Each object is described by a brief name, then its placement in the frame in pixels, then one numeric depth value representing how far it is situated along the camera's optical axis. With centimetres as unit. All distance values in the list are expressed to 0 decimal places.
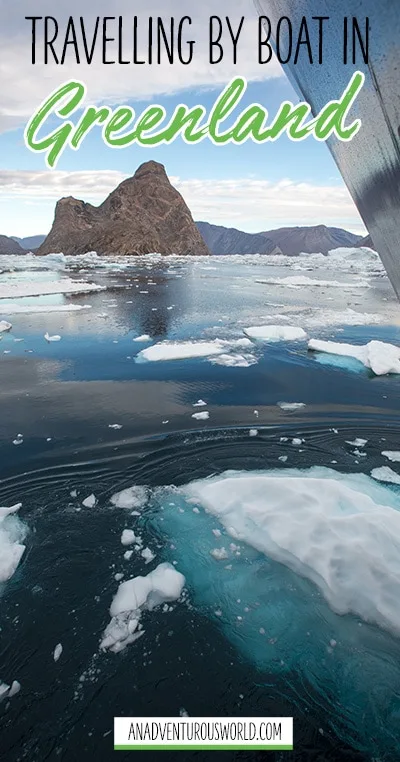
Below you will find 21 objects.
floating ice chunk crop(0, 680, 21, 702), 232
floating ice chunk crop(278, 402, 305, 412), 611
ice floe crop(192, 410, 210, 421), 576
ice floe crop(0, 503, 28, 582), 312
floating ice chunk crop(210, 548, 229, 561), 327
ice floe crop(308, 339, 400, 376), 771
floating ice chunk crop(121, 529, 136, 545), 345
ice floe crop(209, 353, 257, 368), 814
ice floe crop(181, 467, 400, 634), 285
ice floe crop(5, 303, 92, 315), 1323
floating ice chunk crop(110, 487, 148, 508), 390
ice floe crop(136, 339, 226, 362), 862
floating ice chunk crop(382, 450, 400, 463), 472
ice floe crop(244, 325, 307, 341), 1017
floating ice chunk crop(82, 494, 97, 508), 389
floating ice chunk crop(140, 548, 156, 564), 327
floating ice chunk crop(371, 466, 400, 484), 428
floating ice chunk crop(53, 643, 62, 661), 254
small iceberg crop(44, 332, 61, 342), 980
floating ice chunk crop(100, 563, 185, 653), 268
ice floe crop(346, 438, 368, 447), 507
